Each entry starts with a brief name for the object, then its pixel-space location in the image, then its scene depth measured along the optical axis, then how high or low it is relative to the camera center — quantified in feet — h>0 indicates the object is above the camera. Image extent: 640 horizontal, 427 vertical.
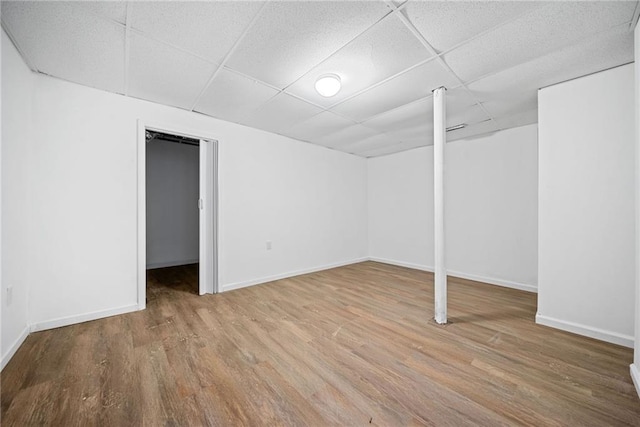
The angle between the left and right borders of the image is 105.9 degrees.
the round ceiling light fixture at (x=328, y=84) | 7.06 +3.83
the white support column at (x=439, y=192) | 7.73 +0.68
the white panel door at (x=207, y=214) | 10.39 -0.06
